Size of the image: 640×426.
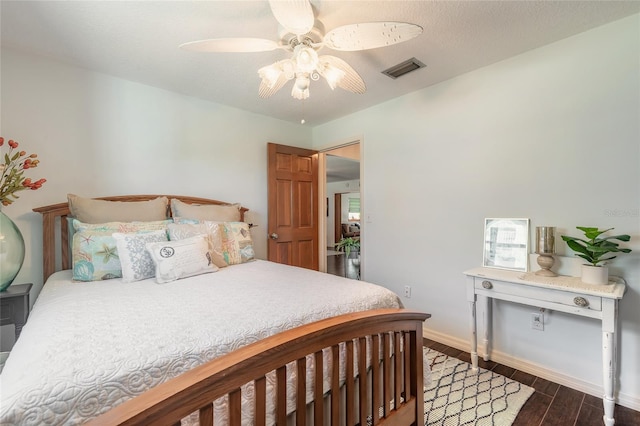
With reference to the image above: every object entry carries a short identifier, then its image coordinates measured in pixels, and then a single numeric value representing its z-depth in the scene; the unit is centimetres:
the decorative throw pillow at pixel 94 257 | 181
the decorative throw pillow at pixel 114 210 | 208
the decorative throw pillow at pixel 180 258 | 180
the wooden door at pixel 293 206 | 342
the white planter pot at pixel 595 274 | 170
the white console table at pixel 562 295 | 159
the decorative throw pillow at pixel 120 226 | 195
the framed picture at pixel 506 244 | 217
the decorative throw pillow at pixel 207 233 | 211
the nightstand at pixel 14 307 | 170
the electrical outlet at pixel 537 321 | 211
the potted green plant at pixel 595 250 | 169
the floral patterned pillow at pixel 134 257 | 180
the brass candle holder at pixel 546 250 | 195
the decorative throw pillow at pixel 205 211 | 250
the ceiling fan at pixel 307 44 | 137
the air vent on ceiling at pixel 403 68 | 229
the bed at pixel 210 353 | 73
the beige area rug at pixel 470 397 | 167
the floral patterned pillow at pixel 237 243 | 236
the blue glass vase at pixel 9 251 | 166
